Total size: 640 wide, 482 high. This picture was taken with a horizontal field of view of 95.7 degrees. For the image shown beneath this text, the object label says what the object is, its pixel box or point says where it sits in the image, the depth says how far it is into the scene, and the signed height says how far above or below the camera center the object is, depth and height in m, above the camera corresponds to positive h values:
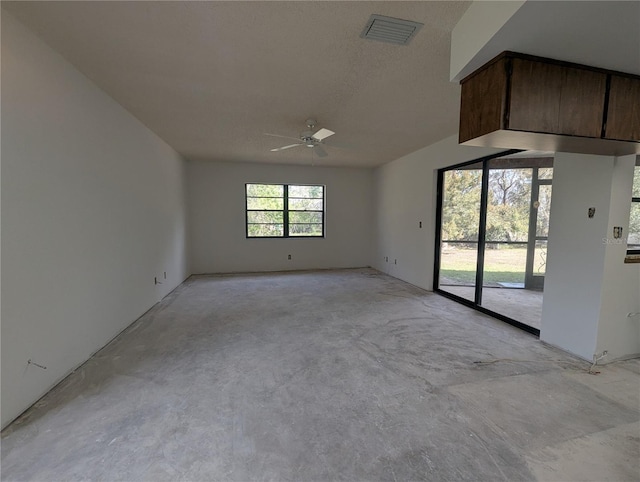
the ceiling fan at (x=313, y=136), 3.48 +1.01
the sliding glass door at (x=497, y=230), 4.07 -0.16
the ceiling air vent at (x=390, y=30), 1.78 +1.21
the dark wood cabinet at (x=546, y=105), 1.62 +0.70
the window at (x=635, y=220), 2.55 +0.03
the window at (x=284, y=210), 6.77 +0.15
